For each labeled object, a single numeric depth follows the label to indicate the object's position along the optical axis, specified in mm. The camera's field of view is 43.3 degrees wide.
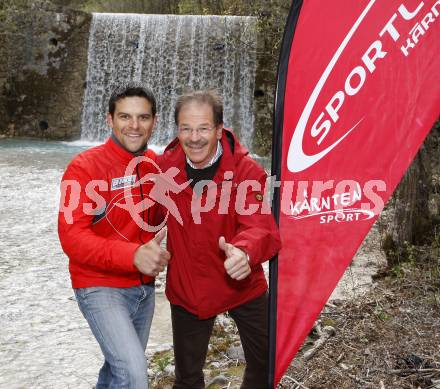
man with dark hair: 2291
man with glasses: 2480
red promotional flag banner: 2105
